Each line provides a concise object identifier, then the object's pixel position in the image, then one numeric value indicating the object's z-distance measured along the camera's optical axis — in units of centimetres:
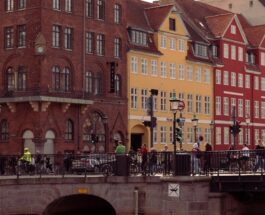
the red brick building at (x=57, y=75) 5756
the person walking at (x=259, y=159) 3306
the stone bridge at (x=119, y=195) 3309
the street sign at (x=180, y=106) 3591
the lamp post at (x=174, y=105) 3478
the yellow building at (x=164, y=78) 6751
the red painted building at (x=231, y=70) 7875
